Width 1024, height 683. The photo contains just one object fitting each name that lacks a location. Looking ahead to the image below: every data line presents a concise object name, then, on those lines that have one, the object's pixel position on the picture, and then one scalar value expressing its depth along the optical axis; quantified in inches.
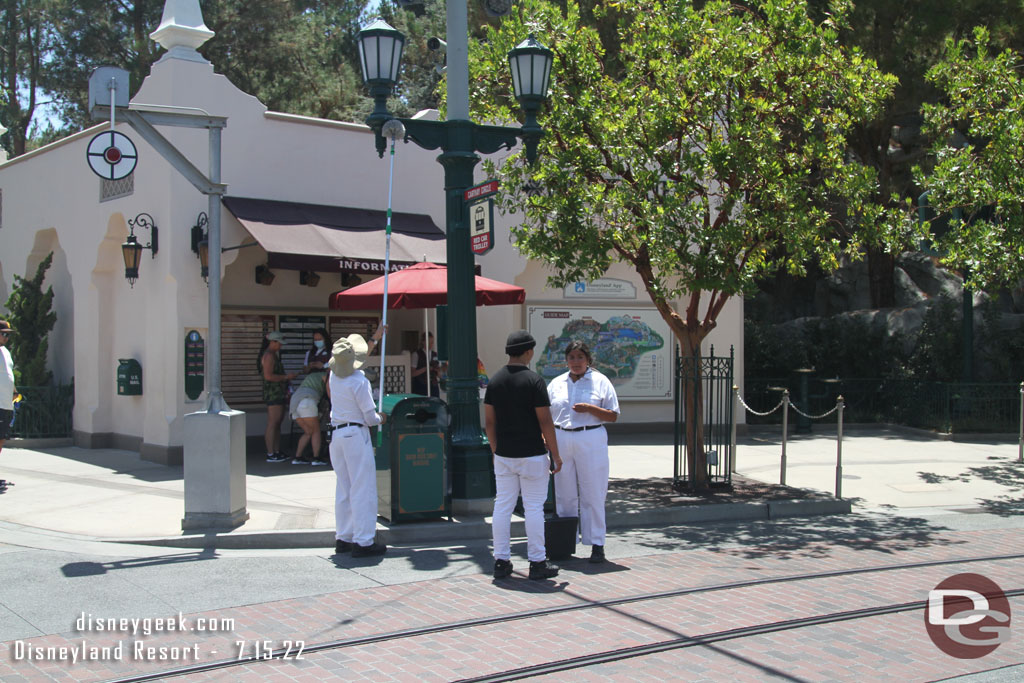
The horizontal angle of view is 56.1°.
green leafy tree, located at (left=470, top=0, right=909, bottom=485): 398.3
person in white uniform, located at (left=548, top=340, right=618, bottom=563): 311.0
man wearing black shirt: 287.3
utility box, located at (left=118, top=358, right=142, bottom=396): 543.2
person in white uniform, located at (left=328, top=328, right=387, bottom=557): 314.8
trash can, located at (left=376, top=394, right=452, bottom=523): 349.1
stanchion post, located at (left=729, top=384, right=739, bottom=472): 464.1
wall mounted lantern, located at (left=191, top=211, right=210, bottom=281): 511.5
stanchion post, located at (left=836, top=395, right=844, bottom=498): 427.5
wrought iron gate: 429.4
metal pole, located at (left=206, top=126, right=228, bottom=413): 355.6
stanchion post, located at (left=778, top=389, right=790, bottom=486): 454.3
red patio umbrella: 466.0
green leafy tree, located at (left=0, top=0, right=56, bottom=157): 1106.7
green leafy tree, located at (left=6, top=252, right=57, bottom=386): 629.0
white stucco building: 517.7
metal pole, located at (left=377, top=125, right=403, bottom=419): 350.1
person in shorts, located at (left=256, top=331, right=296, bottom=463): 515.8
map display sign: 628.1
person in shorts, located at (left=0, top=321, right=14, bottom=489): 425.4
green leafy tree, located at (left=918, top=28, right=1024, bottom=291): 468.4
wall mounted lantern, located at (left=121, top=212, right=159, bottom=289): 518.6
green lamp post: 370.6
